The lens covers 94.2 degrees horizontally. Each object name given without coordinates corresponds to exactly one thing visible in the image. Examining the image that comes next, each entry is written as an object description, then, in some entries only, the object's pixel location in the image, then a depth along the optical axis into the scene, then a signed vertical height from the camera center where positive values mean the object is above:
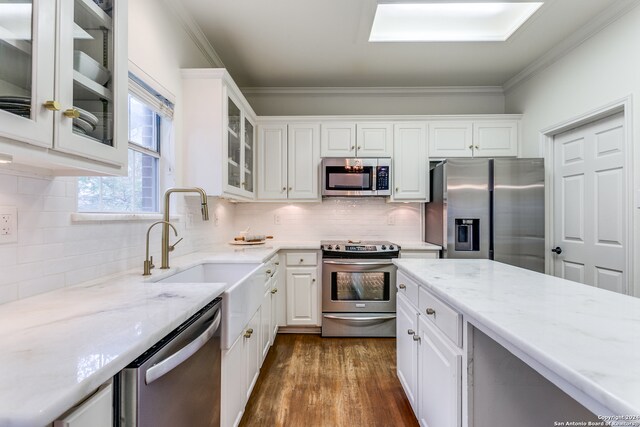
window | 1.57 +0.32
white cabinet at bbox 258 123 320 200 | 3.34 +0.64
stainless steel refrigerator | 2.88 +0.10
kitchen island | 0.58 -0.30
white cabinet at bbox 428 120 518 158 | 3.30 +0.88
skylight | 2.45 +1.70
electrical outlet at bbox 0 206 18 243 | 1.03 -0.03
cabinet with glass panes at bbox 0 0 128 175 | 0.75 +0.39
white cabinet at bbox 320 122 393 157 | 3.33 +0.87
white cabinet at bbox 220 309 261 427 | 1.39 -0.85
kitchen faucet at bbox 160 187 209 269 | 1.68 -0.06
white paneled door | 2.24 +0.12
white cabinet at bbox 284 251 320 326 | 3.05 -0.75
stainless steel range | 2.97 -0.75
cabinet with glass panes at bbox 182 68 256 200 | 2.28 +0.68
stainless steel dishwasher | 0.72 -0.48
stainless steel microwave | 3.22 +0.44
